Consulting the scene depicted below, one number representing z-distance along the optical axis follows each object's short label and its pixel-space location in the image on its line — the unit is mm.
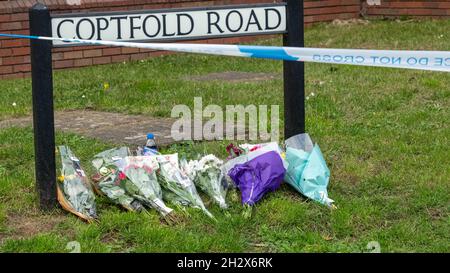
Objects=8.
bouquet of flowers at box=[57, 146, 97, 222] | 10227
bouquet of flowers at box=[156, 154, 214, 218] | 10508
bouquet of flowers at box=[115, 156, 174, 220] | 10281
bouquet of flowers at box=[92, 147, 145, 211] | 10352
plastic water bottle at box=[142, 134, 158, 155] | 11500
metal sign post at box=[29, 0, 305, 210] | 10266
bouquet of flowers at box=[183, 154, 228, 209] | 10695
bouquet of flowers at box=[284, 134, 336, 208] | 10766
